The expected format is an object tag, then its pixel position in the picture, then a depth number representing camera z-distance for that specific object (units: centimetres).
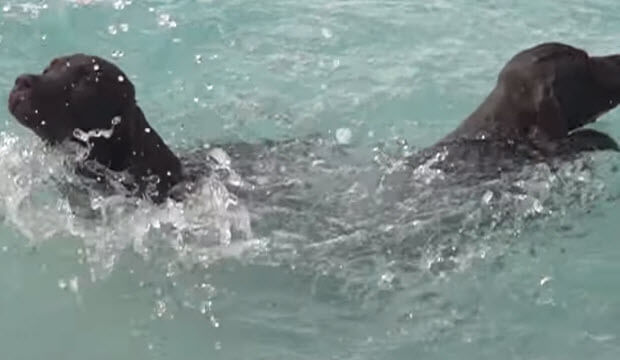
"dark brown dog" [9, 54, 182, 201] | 473
